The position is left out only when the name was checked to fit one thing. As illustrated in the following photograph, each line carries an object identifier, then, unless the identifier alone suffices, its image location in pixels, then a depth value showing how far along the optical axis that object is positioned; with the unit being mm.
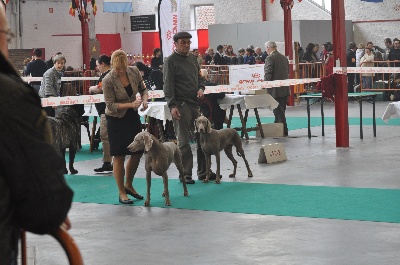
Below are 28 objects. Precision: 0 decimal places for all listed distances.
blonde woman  7695
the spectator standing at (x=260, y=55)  24856
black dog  9781
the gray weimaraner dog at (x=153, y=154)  7512
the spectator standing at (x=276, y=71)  14141
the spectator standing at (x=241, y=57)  25081
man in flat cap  8680
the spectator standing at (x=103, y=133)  10045
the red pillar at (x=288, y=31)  20859
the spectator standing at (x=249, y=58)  24431
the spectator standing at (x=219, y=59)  24172
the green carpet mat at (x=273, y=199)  7012
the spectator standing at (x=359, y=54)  24281
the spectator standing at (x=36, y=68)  17906
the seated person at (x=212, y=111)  12625
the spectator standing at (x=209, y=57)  26359
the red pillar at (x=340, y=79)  11938
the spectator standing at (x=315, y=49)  24583
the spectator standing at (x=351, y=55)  24517
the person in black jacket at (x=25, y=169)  1953
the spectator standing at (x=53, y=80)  11508
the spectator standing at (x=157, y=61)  15539
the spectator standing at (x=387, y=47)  25772
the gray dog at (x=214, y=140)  8633
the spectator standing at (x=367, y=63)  22859
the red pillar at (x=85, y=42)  21328
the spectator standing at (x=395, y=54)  23484
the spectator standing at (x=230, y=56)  25094
